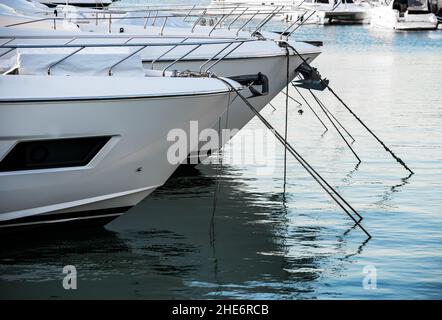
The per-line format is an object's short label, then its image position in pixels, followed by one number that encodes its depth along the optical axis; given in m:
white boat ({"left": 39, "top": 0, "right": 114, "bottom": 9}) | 31.15
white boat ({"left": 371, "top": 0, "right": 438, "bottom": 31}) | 61.12
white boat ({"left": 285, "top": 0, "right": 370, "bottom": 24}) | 71.31
